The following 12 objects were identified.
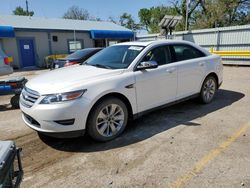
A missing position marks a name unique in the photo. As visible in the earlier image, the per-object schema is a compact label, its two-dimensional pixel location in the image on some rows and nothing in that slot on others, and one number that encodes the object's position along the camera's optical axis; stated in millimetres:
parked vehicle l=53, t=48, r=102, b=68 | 8920
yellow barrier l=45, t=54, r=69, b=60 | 17016
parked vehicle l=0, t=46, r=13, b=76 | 5770
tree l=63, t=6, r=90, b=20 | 49031
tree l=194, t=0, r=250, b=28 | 24609
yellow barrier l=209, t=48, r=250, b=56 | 12364
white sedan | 3223
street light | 16703
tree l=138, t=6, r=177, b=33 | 42838
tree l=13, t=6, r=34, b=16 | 58581
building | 16484
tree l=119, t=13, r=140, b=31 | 54156
